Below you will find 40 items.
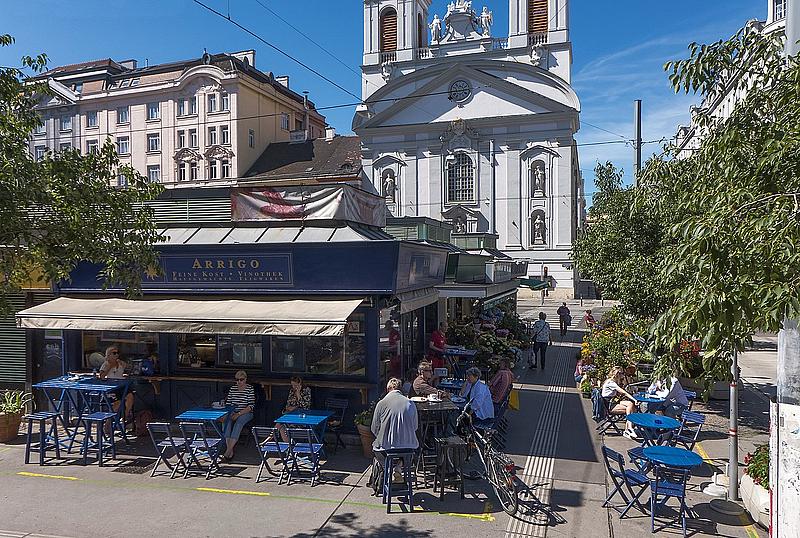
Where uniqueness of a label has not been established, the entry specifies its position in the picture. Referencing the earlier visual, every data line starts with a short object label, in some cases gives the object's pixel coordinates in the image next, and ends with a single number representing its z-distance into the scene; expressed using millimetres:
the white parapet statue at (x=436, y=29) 60719
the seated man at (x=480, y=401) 9367
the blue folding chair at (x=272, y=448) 8656
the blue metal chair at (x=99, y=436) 9352
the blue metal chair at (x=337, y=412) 9961
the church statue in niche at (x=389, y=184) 56250
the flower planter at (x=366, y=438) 9547
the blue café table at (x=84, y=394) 10094
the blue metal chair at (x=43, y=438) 9461
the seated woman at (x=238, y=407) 9598
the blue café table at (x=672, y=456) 7211
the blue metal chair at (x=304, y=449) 8513
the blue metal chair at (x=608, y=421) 11188
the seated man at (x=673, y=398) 10539
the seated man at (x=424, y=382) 9484
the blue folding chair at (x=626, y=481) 7402
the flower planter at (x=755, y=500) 7098
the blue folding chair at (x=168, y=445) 8836
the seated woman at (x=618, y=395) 11133
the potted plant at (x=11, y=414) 10586
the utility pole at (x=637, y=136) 19058
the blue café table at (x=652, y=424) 8923
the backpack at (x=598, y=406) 11195
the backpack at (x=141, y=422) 10750
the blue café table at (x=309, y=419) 9008
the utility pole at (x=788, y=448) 5449
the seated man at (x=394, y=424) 7891
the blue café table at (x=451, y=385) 12148
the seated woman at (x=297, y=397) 9867
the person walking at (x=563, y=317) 27125
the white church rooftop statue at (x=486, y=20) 59188
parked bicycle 7711
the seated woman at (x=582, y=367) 14977
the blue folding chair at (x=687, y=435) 9484
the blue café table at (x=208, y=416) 9125
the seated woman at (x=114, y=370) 10844
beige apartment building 51406
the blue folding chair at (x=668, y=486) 7051
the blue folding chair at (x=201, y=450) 8953
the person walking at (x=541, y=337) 18422
